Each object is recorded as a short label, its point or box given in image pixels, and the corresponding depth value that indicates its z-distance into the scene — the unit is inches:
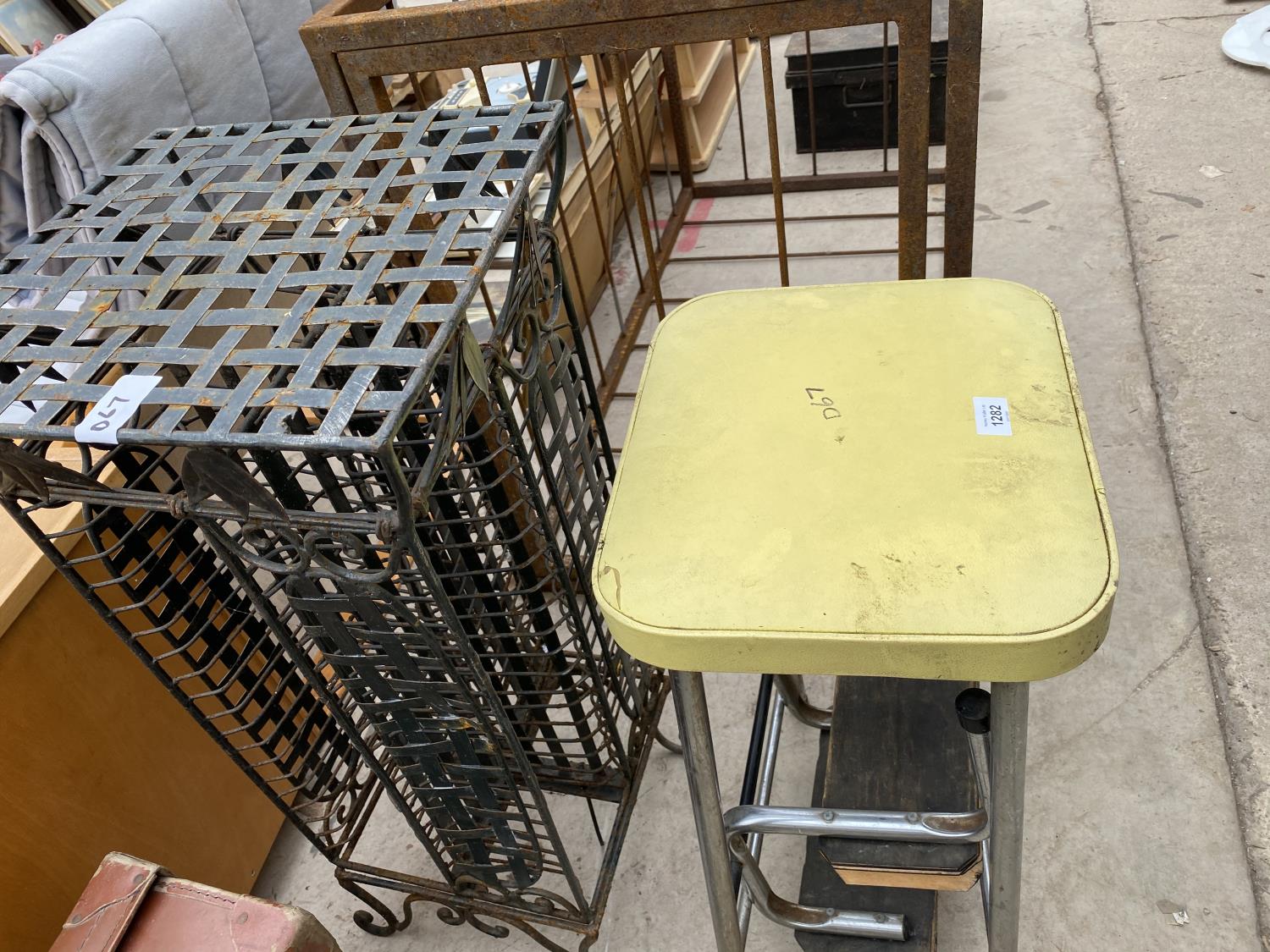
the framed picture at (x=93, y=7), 126.9
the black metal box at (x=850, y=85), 127.2
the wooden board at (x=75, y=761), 51.5
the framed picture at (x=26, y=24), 116.2
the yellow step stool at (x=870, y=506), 31.0
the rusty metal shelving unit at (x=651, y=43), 45.8
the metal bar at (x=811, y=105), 120.1
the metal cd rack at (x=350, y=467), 33.3
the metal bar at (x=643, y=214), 63.2
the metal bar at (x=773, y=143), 48.1
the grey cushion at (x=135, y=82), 64.7
